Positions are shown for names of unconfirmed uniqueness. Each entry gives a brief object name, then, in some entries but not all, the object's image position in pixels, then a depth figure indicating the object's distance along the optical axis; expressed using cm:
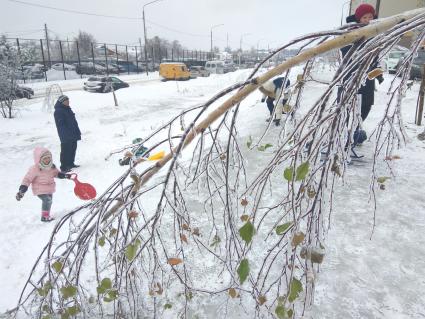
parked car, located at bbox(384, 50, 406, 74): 1577
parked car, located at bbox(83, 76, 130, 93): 1847
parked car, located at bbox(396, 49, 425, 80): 1285
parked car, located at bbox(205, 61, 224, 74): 3459
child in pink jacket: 423
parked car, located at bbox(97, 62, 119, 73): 3402
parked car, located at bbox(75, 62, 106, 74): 3000
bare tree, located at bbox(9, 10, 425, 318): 110
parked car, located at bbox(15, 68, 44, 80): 1255
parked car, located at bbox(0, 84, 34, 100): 1142
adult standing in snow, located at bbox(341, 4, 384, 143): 382
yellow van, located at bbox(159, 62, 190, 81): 2652
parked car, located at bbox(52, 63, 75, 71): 3005
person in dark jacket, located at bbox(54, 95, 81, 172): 621
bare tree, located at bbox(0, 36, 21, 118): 1145
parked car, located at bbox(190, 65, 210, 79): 3001
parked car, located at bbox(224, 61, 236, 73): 3548
